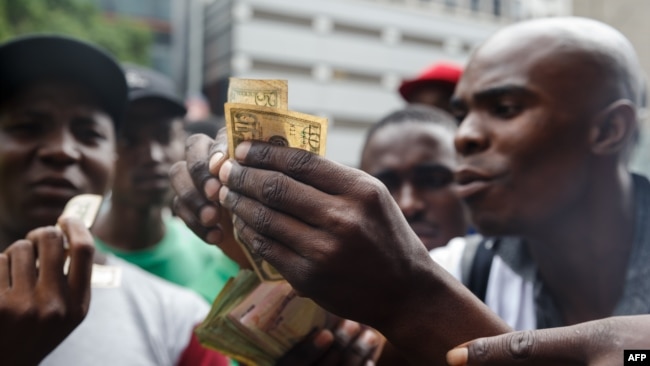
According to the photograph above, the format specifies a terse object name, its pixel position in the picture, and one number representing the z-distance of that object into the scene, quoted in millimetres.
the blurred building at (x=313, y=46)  30844
